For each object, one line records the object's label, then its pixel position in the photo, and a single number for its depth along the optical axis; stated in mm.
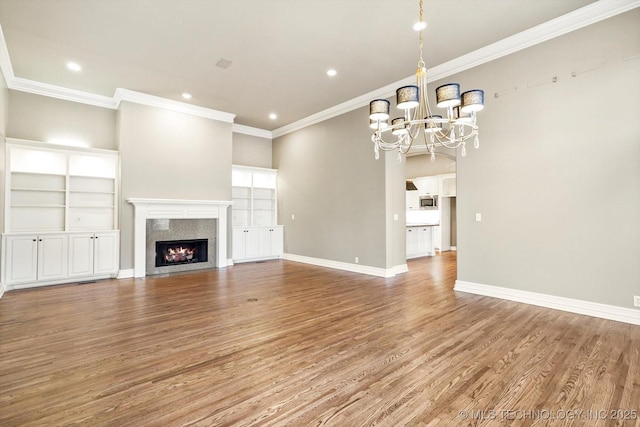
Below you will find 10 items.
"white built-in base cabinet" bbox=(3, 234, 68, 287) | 4864
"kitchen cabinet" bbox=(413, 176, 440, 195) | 10259
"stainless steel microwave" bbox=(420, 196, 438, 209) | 10422
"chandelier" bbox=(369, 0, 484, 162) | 2756
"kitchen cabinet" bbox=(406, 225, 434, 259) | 8531
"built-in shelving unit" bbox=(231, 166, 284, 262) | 7809
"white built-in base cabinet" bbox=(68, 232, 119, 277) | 5422
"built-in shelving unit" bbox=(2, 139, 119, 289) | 5027
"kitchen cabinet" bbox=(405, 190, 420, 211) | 10570
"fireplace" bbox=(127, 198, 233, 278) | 6000
